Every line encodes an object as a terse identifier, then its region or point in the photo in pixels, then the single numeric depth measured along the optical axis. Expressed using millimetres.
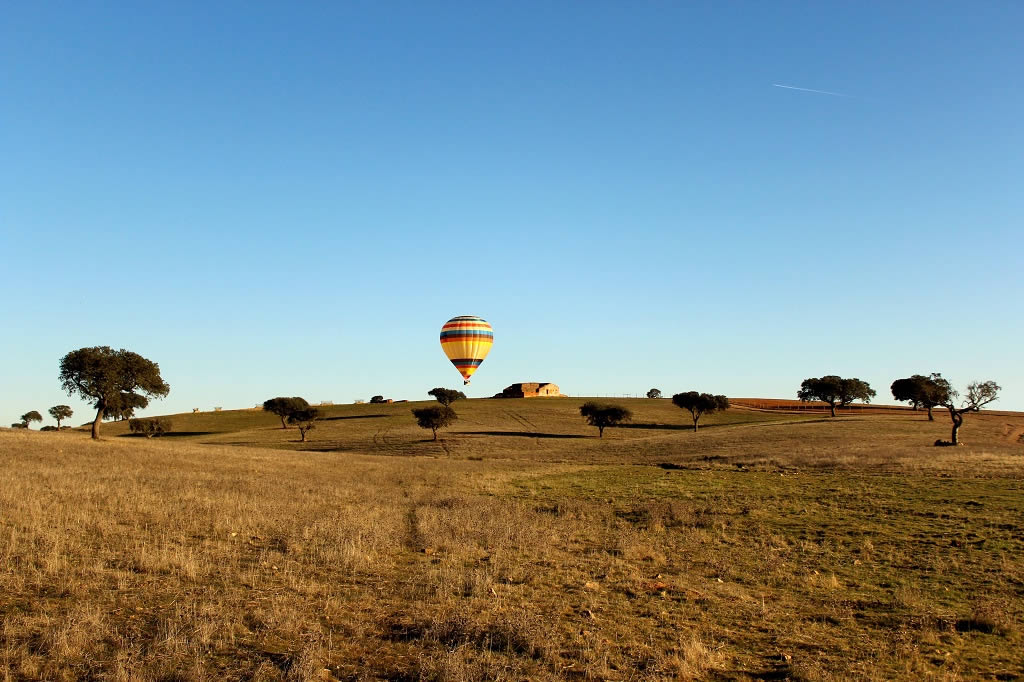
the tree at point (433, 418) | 88688
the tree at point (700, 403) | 105188
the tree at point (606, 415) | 96562
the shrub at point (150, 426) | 108750
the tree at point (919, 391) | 97012
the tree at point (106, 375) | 63844
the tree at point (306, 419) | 96625
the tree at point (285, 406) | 106375
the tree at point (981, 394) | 66500
